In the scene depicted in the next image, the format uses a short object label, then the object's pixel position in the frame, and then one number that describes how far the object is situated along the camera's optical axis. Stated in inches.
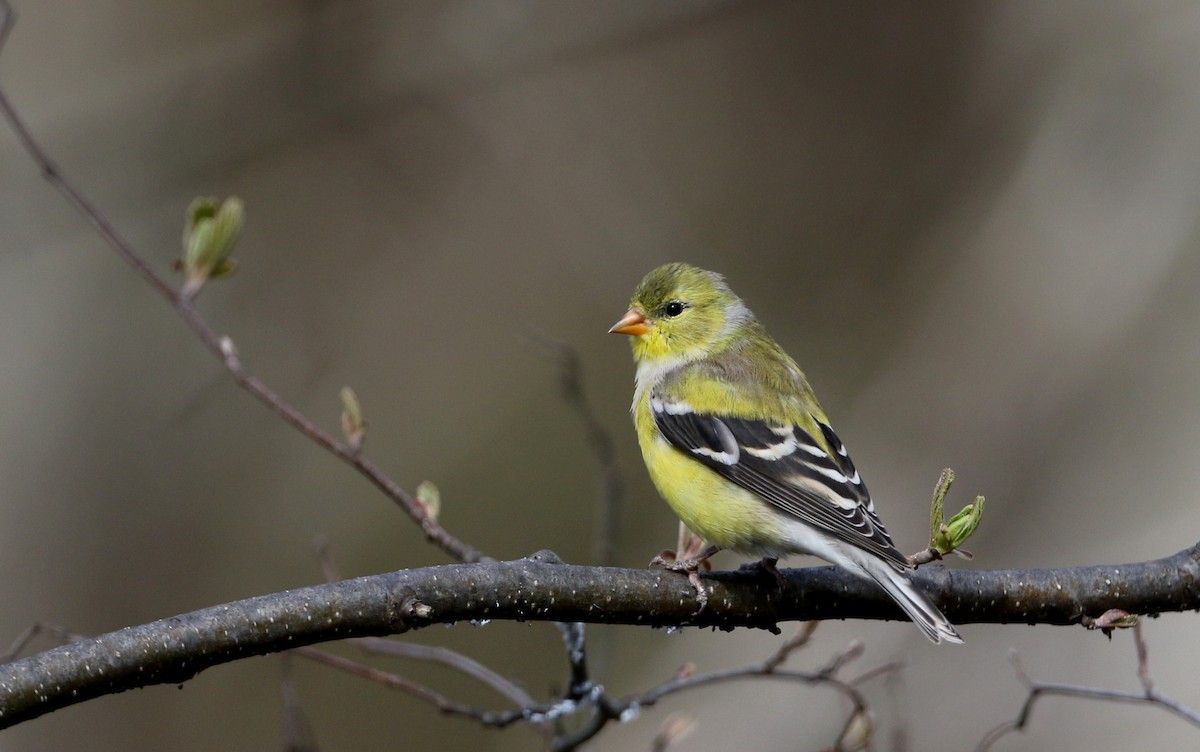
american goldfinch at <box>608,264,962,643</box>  235.3
